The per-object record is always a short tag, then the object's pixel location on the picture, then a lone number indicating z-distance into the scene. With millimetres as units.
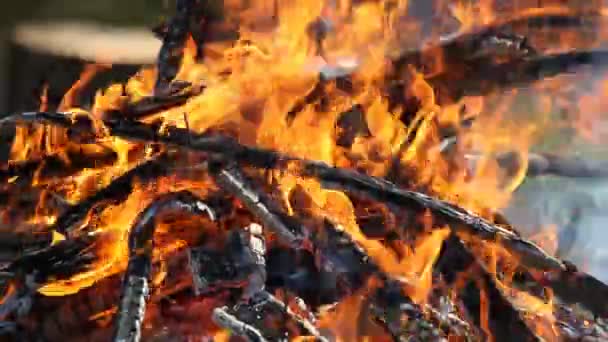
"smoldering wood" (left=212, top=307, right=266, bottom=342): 4489
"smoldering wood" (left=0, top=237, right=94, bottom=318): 4620
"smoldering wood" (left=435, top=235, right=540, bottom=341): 4552
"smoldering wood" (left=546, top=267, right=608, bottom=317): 4619
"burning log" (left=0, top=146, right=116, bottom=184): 4863
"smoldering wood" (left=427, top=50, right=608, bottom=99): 4993
